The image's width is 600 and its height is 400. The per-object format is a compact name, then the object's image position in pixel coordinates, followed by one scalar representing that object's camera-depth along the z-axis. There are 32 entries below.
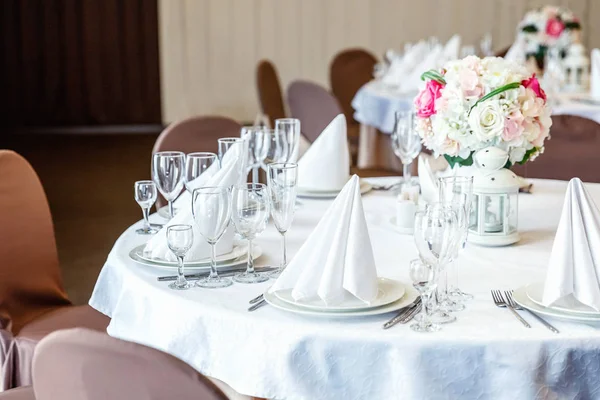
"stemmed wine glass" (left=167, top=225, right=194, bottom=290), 1.93
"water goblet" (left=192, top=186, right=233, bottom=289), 1.93
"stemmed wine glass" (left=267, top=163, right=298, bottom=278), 1.98
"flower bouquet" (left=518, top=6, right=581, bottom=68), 6.05
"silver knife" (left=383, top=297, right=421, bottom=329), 1.74
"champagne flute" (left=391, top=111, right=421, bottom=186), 2.80
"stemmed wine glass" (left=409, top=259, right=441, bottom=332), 1.72
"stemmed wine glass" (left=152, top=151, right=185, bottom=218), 2.34
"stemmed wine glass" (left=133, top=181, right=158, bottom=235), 2.37
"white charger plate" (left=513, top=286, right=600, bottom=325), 1.72
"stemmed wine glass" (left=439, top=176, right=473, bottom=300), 1.86
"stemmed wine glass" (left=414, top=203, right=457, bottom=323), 1.72
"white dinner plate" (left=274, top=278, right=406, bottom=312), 1.76
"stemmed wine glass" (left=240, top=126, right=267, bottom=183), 2.79
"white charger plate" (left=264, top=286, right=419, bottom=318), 1.75
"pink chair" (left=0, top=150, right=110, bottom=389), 2.49
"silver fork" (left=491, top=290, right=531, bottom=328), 1.74
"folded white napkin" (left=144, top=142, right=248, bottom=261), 2.09
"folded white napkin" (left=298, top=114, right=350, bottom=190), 2.78
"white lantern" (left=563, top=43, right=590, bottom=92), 5.57
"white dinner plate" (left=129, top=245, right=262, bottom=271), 2.06
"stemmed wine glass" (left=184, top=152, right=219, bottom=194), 2.33
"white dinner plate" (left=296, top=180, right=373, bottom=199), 2.77
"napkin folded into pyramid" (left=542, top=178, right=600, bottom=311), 1.76
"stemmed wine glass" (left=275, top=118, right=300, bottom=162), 2.82
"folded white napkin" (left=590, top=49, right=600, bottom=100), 4.97
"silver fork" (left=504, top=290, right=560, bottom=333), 1.70
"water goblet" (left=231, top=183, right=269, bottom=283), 1.95
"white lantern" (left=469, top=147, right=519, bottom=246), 2.24
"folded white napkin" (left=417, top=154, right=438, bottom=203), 2.48
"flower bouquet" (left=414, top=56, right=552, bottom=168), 2.20
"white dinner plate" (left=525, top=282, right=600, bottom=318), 1.73
